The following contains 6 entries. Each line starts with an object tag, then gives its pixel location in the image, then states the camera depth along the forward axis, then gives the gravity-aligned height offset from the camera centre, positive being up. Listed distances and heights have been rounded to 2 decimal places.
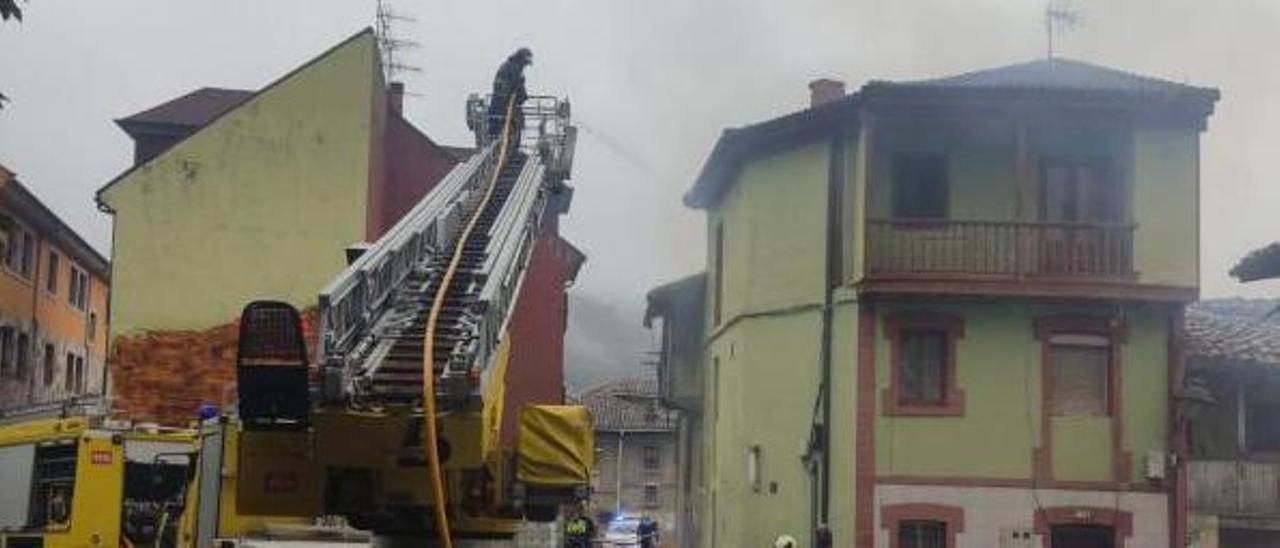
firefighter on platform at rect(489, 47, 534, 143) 22.84 +5.30
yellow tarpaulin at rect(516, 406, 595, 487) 11.36 +0.08
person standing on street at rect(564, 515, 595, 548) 23.45 -1.05
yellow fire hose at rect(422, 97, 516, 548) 9.45 +0.13
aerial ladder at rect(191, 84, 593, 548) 9.64 +0.25
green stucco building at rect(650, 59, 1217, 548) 25.39 +2.47
